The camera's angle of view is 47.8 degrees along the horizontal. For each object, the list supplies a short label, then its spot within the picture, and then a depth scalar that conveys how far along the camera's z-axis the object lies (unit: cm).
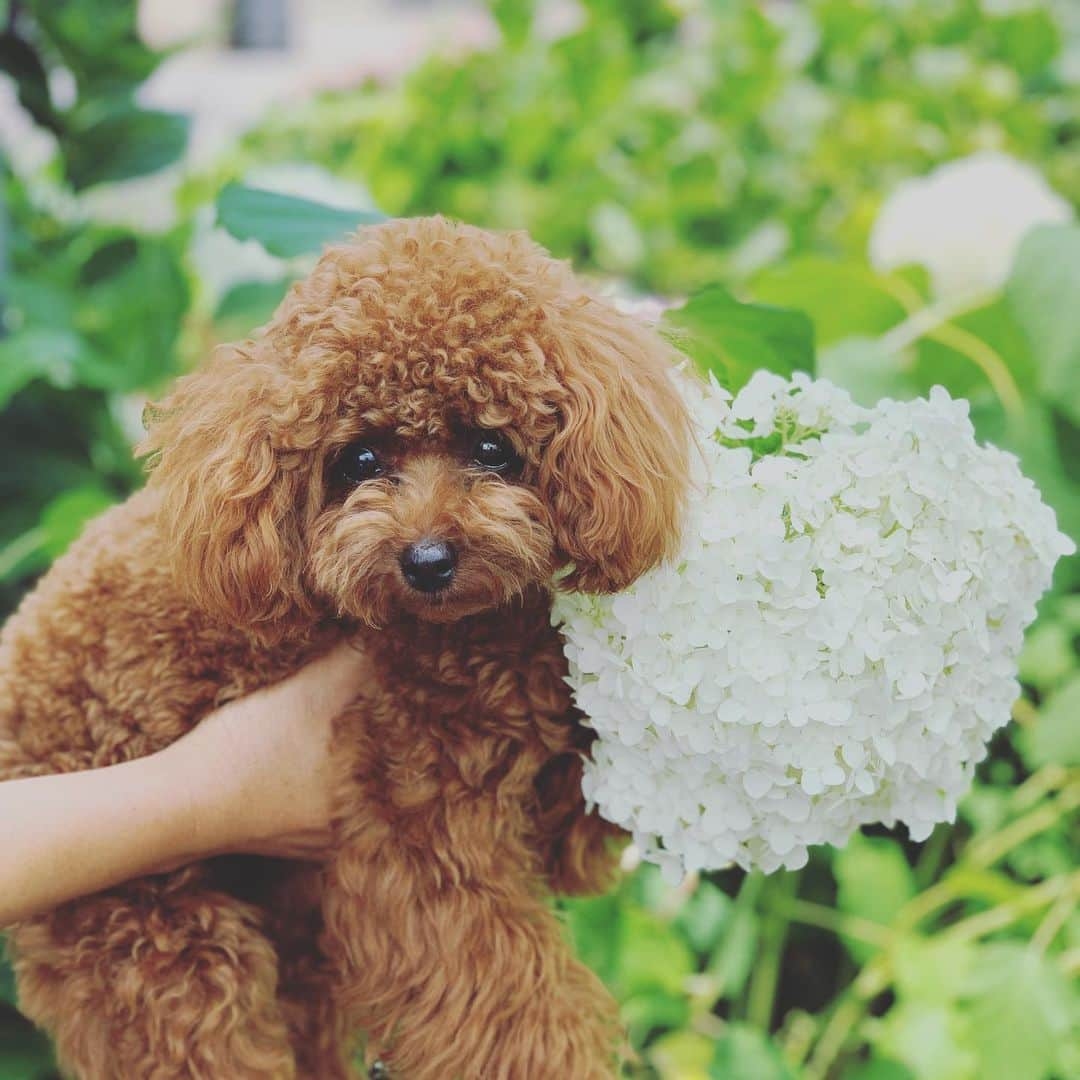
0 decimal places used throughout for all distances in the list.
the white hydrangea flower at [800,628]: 97
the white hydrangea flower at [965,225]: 209
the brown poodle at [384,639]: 96
